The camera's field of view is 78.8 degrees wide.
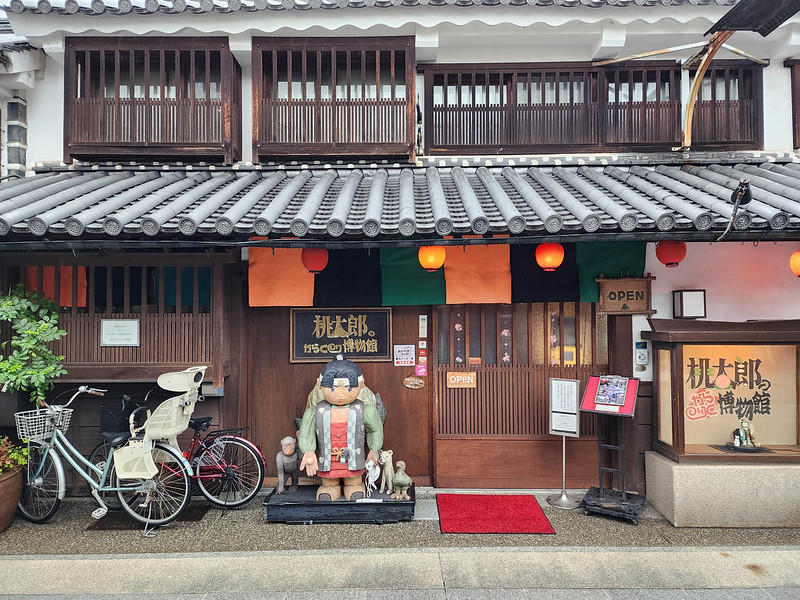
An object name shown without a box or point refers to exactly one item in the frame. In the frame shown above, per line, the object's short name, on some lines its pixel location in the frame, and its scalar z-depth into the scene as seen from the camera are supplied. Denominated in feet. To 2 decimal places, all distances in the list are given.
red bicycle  22.15
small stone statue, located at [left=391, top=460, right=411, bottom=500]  21.42
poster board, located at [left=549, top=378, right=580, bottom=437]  22.81
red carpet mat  20.35
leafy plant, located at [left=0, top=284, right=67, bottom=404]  19.35
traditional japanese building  22.20
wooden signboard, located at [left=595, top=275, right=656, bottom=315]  23.61
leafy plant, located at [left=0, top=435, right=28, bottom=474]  19.90
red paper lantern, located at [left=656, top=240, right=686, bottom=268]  20.76
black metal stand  21.11
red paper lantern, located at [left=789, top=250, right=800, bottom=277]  19.68
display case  21.84
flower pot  19.53
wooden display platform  20.80
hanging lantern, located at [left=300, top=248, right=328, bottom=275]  20.02
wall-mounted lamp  23.39
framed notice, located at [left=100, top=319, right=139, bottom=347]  22.20
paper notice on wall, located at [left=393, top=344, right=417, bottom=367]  25.46
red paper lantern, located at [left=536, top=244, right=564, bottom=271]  19.62
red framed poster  21.89
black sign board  25.38
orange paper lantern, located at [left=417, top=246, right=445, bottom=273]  19.40
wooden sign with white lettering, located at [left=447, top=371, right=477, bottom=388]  25.08
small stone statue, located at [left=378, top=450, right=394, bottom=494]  21.84
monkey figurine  22.15
